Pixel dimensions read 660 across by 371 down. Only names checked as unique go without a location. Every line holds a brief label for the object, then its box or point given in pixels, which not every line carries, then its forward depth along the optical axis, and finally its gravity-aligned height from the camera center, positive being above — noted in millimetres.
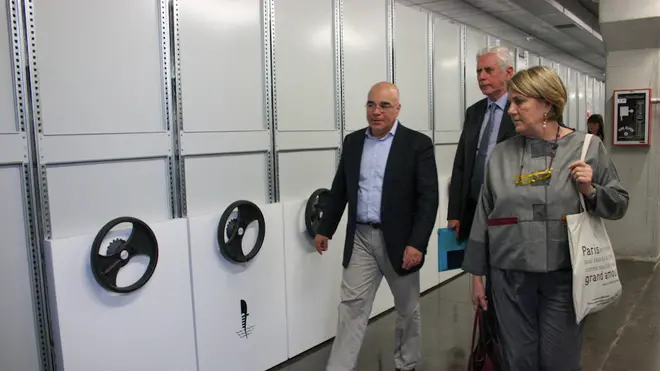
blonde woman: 1885 -286
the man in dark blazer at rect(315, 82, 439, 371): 2869 -411
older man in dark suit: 2664 +24
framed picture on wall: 5875 +158
